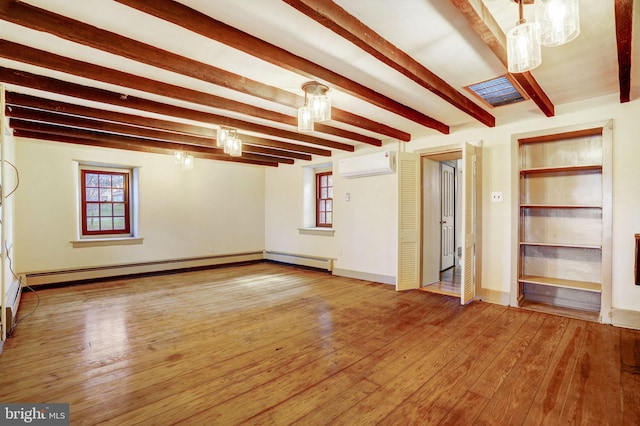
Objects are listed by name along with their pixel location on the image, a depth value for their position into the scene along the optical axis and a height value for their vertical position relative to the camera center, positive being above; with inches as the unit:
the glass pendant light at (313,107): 106.0 +35.4
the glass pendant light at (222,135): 145.8 +35.2
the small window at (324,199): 255.6 +9.1
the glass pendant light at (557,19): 53.0 +33.2
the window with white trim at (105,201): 207.5 +6.2
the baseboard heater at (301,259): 234.3 -40.6
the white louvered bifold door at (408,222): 175.8 -6.7
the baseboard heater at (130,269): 186.7 -40.9
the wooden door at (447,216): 217.6 -4.4
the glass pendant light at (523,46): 59.4 +31.9
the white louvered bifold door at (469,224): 150.6 -7.1
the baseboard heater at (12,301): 118.2 -39.7
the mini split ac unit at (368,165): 187.8 +29.1
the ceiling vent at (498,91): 111.2 +45.9
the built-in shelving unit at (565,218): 130.9 -3.9
